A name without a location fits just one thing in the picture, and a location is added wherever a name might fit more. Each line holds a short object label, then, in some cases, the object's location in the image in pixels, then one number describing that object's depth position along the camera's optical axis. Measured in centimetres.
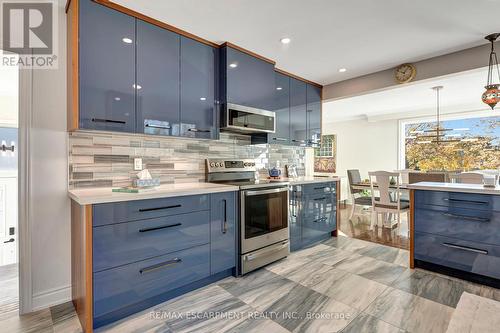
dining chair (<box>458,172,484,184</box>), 321
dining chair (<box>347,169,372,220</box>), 463
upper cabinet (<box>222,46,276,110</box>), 260
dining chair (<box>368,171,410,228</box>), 394
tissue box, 207
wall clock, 302
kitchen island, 216
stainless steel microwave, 259
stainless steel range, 241
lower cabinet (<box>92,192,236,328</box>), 163
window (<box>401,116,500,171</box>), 504
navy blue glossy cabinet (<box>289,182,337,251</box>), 303
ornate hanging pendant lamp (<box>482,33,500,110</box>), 249
